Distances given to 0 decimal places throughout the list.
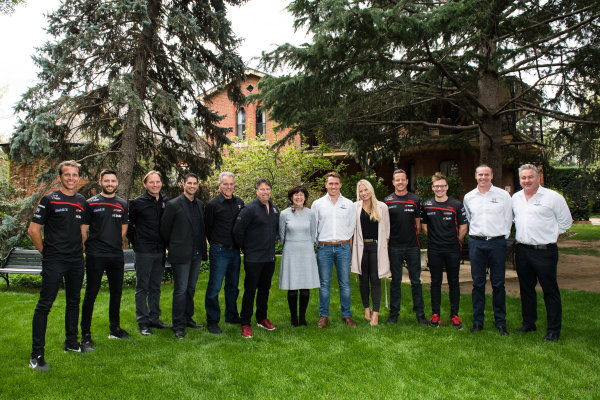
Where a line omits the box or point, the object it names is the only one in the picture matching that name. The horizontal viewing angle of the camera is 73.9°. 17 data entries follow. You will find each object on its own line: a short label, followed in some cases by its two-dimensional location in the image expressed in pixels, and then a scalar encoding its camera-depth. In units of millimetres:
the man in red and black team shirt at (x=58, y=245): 4031
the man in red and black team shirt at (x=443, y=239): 5246
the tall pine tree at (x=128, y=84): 8945
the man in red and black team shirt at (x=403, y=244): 5434
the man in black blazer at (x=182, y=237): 4984
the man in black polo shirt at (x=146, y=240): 5168
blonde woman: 5418
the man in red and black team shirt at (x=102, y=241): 4535
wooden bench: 8258
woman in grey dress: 5234
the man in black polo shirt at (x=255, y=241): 5098
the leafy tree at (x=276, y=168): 16562
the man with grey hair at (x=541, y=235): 4852
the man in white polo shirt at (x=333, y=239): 5391
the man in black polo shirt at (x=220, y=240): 5242
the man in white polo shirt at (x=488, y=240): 5059
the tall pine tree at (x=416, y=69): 5707
